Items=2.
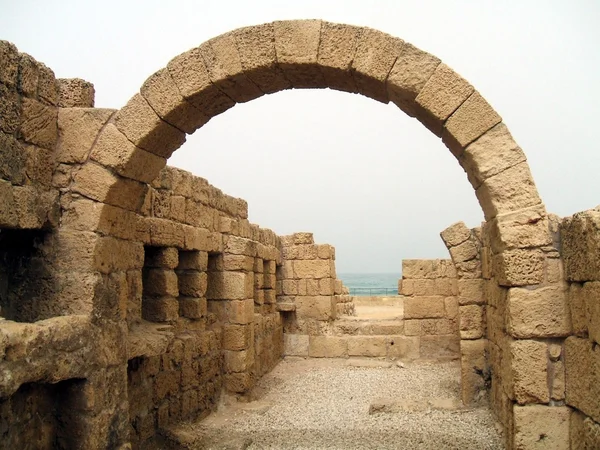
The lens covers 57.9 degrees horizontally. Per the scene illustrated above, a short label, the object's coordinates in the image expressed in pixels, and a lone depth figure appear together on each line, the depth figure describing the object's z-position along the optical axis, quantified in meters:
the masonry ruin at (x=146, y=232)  3.76
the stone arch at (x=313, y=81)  4.18
